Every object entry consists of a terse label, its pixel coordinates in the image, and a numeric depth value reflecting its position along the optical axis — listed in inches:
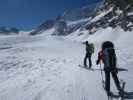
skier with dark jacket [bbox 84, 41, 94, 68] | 264.6
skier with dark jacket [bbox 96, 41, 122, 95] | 137.9
